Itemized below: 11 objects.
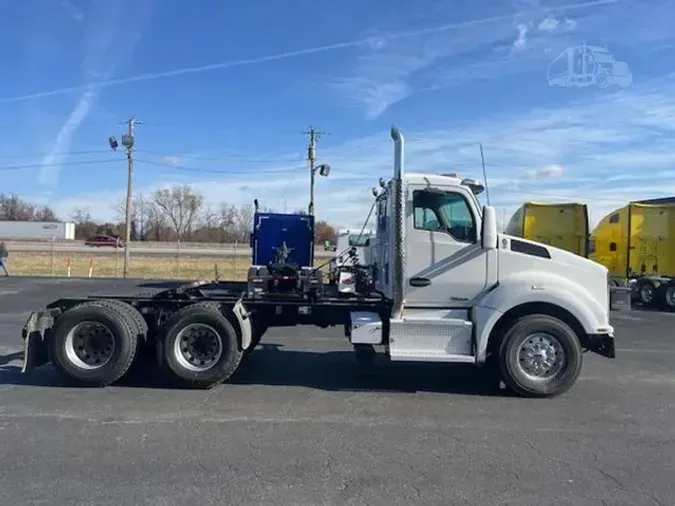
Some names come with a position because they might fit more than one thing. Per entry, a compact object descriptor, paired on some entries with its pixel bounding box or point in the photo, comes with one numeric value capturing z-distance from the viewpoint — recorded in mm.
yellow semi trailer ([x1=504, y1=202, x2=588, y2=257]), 19891
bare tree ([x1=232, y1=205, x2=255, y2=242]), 91619
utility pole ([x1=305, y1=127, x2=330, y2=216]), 41562
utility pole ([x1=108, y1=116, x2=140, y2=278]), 36053
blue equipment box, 15789
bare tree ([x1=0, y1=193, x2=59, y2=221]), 134000
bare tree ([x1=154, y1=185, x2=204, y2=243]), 101250
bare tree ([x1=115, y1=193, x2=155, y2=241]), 106562
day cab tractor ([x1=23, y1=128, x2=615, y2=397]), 7484
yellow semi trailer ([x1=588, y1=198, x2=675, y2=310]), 20625
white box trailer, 100875
